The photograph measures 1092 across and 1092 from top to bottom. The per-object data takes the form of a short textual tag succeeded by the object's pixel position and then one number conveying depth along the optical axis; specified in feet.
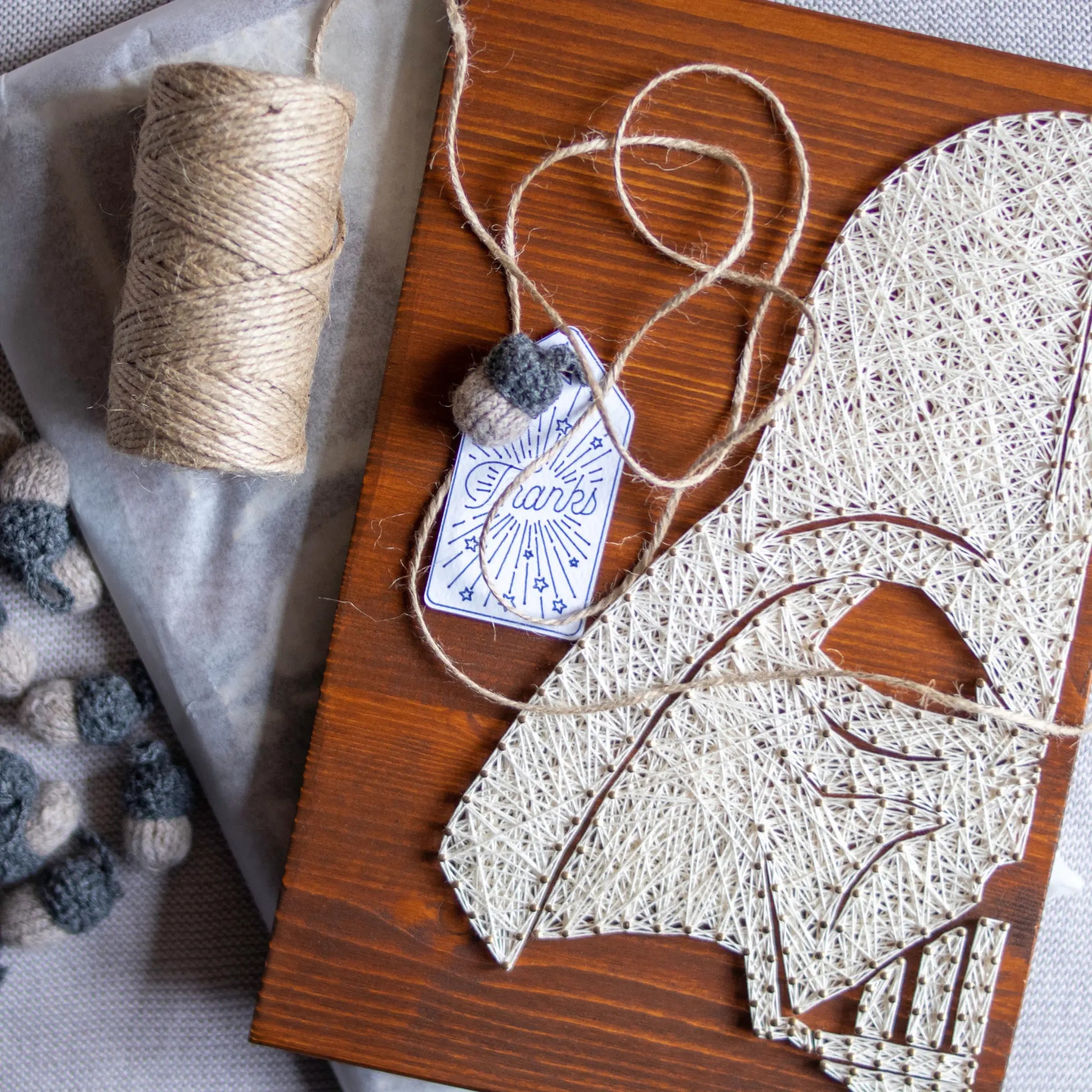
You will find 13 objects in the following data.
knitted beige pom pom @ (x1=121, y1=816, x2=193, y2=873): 2.20
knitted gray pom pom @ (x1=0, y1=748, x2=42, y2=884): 2.17
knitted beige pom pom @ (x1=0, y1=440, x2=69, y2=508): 2.17
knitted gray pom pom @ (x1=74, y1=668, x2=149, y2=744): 2.20
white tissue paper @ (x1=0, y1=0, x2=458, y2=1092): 2.18
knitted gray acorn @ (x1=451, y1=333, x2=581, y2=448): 2.02
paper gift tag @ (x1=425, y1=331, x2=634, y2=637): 2.10
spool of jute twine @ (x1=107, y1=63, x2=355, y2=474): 2.00
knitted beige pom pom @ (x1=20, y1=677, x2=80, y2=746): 2.20
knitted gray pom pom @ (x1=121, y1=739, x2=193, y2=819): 2.20
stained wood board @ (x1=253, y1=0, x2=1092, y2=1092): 2.10
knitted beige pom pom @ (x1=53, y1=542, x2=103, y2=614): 2.20
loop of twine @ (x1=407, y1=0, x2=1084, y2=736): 2.06
